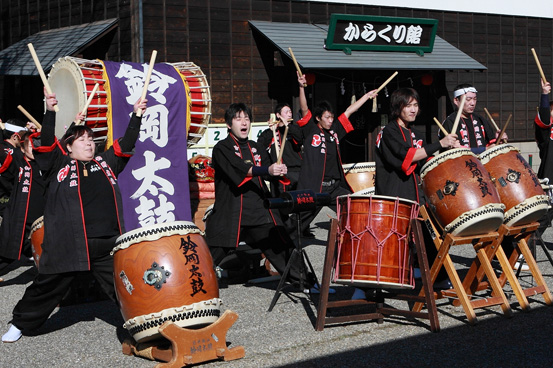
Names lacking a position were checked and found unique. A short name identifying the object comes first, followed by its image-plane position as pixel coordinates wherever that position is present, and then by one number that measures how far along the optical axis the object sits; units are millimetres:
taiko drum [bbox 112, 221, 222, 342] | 4492
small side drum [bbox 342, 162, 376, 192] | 8914
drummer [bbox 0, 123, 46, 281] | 6969
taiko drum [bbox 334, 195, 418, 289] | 5070
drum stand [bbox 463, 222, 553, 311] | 5609
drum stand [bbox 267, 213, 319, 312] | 5750
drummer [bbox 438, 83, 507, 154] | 6816
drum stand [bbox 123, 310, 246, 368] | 4410
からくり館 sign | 12766
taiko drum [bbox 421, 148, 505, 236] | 5270
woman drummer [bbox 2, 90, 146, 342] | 5059
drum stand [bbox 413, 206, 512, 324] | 5324
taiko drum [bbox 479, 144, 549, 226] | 5688
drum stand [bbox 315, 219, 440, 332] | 5086
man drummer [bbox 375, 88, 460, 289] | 5887
